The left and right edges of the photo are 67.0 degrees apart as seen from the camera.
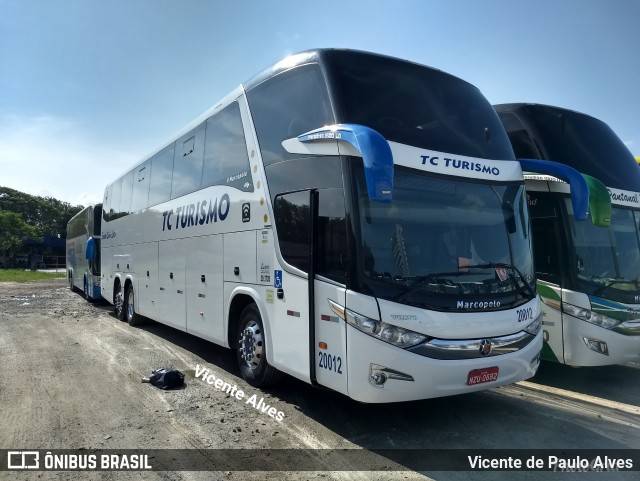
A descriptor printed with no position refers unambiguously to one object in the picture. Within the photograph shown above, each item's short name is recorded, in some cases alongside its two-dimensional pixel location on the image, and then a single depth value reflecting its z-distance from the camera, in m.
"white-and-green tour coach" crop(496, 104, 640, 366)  6.44
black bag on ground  6.60
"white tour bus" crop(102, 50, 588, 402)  4.45
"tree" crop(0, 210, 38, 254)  53.50
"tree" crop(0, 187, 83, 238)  71.94
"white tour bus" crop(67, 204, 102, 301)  17.80
